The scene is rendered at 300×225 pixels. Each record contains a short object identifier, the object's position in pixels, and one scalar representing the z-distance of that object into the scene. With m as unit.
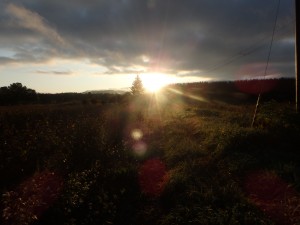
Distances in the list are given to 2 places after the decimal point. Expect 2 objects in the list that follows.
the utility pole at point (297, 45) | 13.97
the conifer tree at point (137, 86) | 101.08
